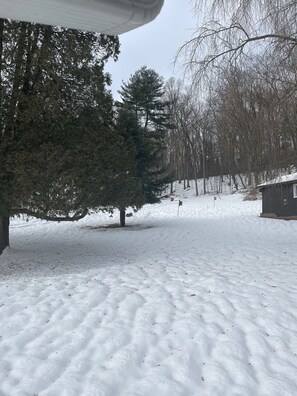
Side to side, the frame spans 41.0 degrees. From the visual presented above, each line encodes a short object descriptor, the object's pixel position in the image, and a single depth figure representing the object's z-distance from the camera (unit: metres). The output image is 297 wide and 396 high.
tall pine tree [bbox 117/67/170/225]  18.88
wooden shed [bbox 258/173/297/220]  23.12
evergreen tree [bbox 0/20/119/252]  10.29
